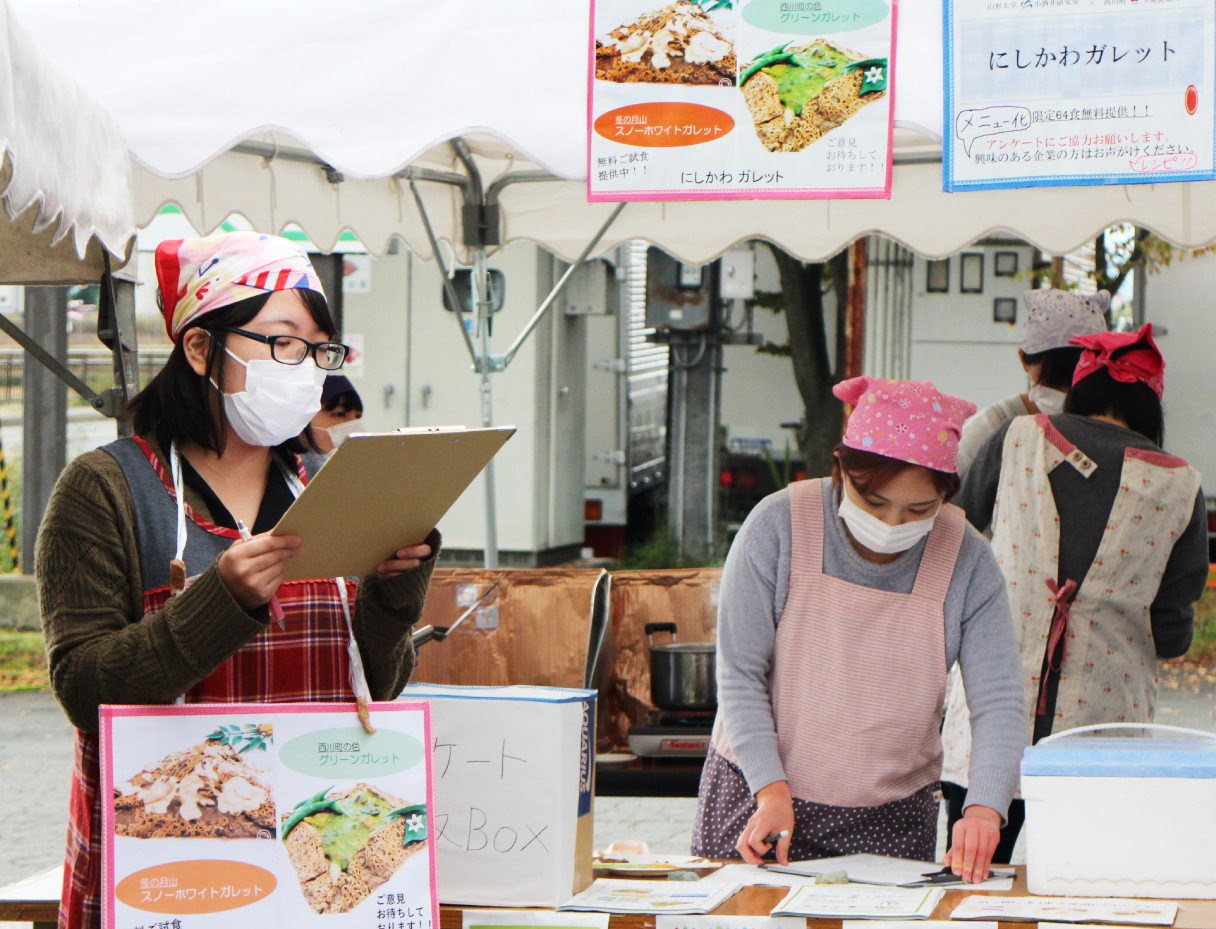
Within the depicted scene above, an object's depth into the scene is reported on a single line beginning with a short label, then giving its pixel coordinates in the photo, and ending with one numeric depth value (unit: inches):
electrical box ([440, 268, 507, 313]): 369.8
